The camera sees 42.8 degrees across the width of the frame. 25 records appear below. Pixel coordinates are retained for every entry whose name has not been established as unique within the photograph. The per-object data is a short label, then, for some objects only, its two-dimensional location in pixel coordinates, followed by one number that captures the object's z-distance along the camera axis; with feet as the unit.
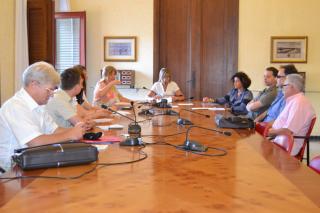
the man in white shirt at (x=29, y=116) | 7.02
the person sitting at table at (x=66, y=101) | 10.52
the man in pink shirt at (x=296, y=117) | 10.88
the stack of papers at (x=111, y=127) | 9.61
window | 22.85
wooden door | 23.44
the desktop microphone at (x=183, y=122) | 10.22
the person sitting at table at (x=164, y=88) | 20.62
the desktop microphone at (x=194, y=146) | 6.89
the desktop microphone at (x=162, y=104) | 15.31
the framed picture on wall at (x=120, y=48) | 23.52
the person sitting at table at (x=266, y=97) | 15.62
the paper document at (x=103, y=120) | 10.96
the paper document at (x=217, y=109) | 15.55
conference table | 4.16
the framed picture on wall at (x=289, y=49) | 22.06
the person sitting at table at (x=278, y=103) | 13.80
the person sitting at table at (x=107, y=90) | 17.48
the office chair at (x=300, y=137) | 10.81
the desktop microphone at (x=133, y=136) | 7.36
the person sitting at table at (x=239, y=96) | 17.20
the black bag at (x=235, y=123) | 9.77
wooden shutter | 17.20
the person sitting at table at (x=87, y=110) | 11.77
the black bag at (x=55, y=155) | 5.42
